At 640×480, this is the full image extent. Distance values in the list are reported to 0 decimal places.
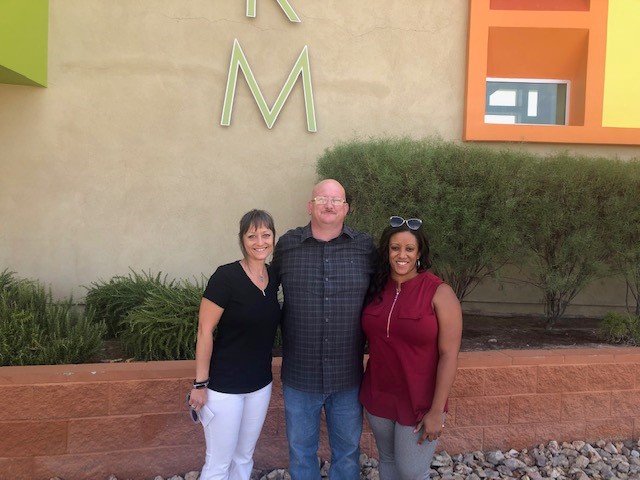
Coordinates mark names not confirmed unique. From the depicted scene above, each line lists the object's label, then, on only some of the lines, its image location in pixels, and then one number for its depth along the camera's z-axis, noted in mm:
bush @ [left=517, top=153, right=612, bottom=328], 4531
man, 2662
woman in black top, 2490
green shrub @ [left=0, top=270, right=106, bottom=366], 3602
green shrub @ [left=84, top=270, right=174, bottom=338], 4816
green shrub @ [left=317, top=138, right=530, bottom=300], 4426
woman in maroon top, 2398
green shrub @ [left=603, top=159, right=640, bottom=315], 4555
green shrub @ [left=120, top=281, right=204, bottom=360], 3852
